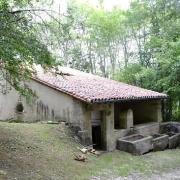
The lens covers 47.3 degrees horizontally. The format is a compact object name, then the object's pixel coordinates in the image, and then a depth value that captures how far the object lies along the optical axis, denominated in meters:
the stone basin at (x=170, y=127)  12.03
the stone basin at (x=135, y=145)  9.39
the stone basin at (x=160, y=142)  10.18
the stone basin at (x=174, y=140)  10.91
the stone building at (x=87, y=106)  9.36
